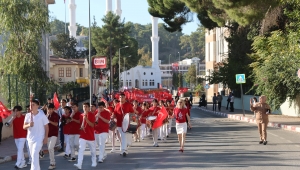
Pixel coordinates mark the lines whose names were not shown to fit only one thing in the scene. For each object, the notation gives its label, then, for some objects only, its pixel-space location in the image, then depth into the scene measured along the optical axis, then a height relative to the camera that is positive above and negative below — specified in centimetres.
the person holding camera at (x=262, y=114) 1812 -105
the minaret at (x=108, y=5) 9474 +1485
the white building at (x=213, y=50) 6874 +487
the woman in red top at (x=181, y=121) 1641 -115
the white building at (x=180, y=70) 13088 +395
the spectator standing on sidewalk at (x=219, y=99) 4551 -131
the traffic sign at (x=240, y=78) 3582 +45
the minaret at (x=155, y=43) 11243 +937
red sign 3774 +172
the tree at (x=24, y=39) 2719 +262
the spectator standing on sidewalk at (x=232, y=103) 4384 -157
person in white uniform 1094 -96
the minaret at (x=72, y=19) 10688 +1382
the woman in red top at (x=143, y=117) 2023 -129
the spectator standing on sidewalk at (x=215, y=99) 4622 -128
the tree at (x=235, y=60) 4462 +212
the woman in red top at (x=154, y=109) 1975 -92
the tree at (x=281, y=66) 3130 +112
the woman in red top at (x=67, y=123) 1461 -106
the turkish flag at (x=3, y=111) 1641 -79
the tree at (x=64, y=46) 10319 +802
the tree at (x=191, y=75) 10106 +195
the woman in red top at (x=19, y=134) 1399 -132
